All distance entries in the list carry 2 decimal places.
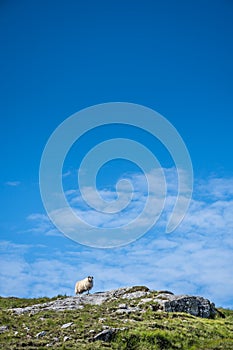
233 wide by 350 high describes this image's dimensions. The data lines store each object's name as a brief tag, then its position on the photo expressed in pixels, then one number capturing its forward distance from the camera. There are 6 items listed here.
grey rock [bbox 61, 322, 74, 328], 30.77
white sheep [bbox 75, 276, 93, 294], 48.28
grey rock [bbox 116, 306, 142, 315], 35.12
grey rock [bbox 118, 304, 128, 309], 37.16
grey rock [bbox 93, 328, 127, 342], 28.37
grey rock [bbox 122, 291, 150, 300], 42.34
